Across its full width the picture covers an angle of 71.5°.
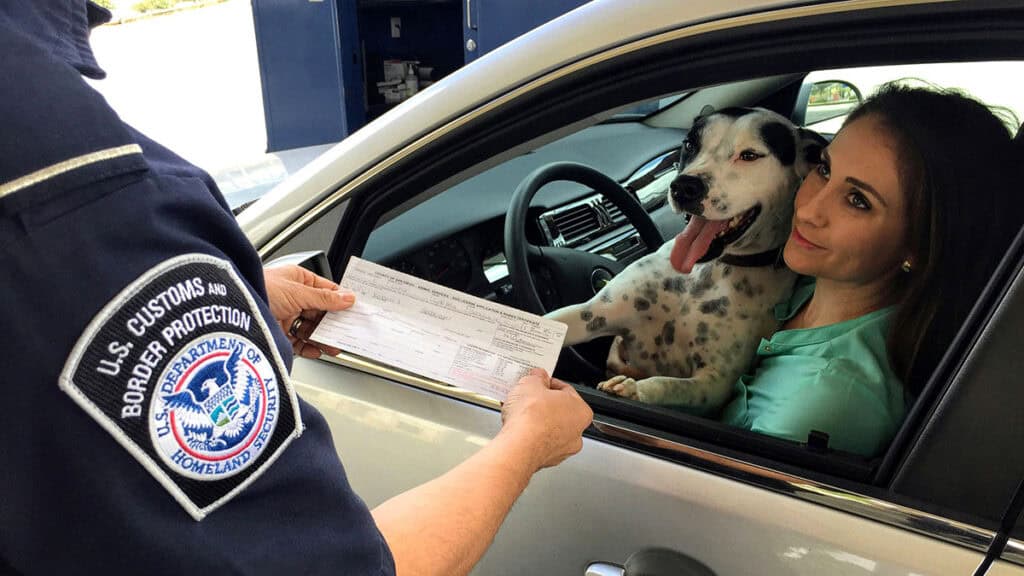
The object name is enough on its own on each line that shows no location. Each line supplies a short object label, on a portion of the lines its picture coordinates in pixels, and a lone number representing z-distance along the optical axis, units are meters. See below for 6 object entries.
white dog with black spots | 1.26
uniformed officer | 0.40
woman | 0.92
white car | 0.77
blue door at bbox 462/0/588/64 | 4.81
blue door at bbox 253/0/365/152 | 5.74
